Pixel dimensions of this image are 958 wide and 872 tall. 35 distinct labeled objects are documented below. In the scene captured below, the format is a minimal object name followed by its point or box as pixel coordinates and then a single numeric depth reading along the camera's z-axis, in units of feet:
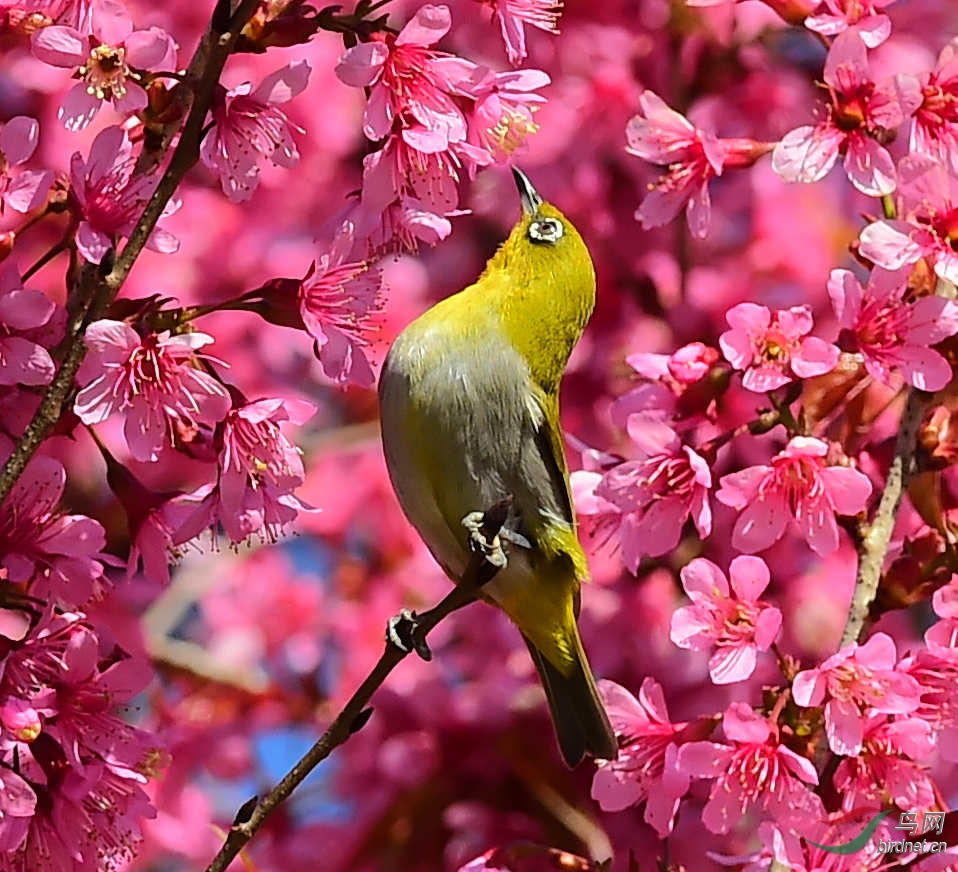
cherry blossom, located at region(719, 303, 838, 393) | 14.88
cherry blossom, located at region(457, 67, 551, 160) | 14.28
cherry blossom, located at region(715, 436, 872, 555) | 14.85
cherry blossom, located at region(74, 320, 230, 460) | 12.30
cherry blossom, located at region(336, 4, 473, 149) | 13.55
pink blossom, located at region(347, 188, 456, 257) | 14.07
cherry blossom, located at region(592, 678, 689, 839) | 15.20
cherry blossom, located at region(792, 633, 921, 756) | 13.78
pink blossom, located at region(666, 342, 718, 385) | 16.05
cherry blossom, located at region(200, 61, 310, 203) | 13.05
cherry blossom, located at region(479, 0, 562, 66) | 14.19
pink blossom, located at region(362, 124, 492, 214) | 13.97
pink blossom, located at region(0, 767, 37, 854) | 12.52
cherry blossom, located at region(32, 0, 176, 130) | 12.36
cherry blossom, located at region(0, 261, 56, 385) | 12.34
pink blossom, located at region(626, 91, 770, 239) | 17.07
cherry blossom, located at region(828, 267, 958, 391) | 14.92
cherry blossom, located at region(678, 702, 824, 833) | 14.10
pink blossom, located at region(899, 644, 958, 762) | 14.23
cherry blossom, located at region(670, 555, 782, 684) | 14.73
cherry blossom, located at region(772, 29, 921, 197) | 15.43
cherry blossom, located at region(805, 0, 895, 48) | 15.49
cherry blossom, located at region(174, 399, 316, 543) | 13.55
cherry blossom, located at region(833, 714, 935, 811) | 14.11
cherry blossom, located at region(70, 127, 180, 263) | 12.62
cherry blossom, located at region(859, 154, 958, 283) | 14.84
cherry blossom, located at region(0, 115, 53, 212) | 12.73
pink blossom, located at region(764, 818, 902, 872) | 14.05
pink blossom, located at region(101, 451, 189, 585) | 14.19
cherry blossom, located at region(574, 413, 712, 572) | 15.75
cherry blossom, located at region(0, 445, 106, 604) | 12.98
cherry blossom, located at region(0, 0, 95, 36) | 12.81
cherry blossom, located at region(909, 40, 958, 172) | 15.43
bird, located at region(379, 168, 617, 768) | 15.75
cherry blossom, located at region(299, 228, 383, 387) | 14.05
